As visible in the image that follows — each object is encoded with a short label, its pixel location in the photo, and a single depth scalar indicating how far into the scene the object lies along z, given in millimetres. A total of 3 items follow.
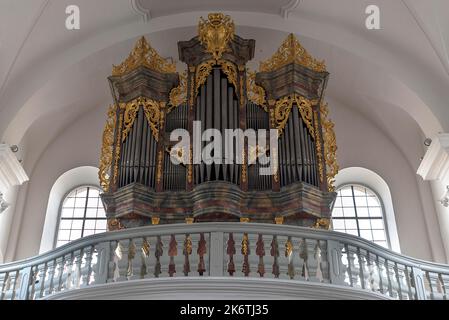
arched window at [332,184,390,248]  12344
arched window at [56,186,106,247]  12406
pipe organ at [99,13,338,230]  9531
